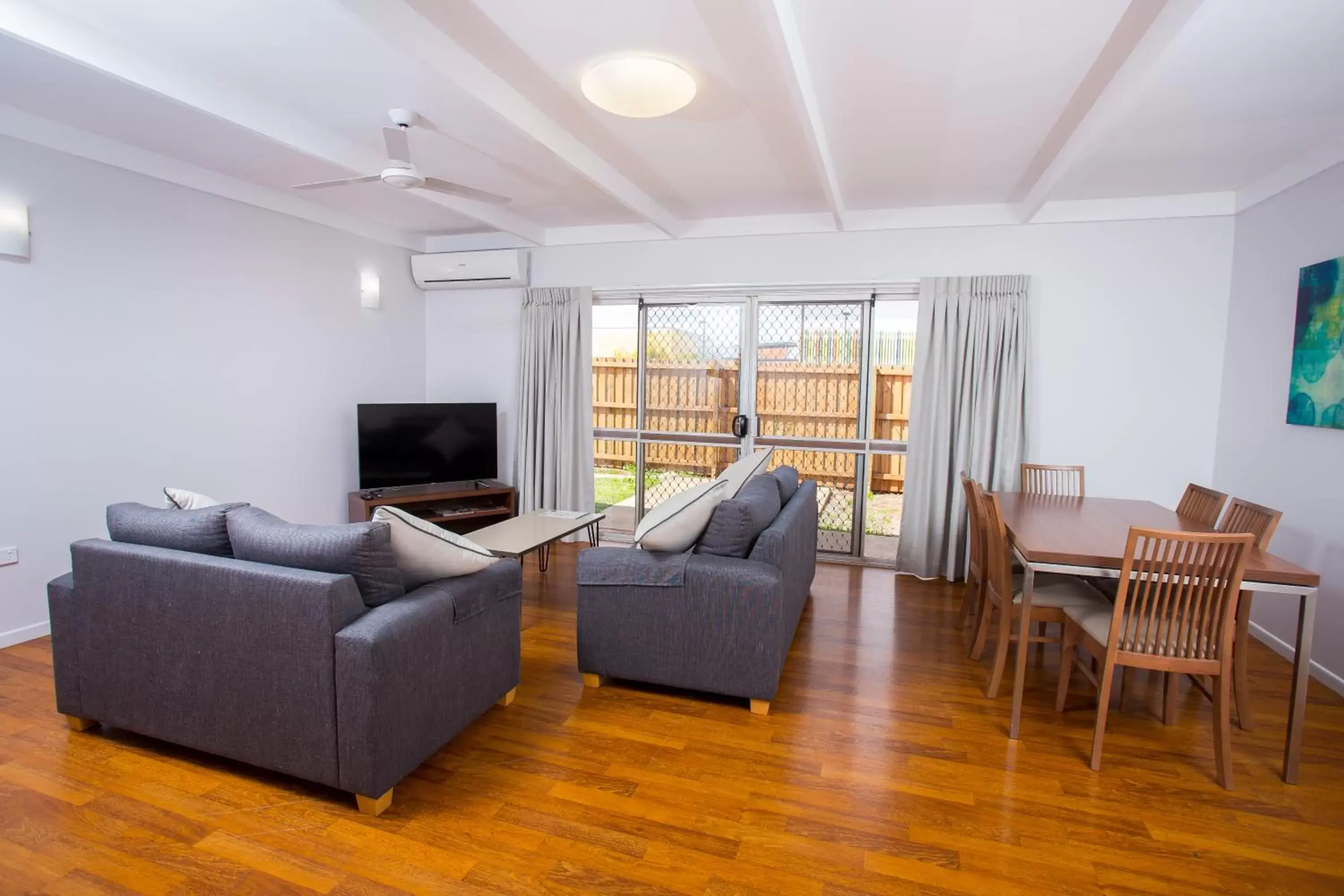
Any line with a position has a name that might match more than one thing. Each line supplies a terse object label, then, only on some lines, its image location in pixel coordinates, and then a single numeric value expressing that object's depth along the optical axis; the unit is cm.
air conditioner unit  539
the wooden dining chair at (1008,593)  278
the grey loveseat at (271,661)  198
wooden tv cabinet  485
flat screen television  494
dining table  226
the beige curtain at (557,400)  539
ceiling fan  287
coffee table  352
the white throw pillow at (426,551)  224
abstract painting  309
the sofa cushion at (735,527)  279
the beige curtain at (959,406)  446
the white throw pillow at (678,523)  279
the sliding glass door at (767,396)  497
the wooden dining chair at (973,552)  329
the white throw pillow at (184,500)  252
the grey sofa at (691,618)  269
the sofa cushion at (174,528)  226
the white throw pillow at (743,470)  320
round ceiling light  244
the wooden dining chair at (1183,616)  222
